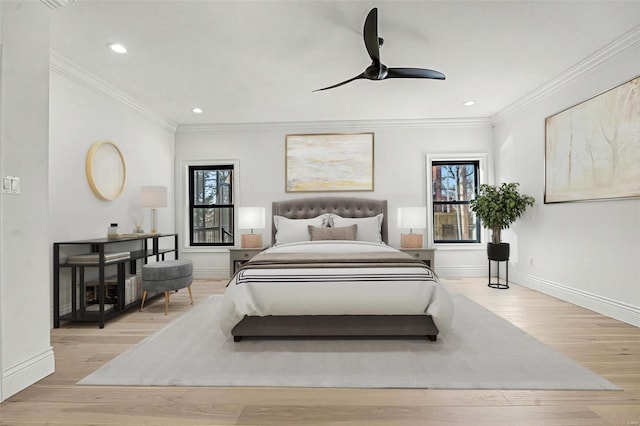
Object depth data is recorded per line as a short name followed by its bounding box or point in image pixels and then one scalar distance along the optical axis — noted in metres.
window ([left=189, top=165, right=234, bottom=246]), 5.65
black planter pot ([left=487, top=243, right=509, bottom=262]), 4.52
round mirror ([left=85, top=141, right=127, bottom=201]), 3.60
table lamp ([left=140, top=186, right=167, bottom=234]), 4.26
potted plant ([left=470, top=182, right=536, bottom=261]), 4.44
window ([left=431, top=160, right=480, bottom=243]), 5.51
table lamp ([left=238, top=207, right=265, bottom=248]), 4.98
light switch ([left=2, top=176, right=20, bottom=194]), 1.89
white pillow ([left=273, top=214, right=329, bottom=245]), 4.68
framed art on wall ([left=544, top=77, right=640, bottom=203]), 2.97
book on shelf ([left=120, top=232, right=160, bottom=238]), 3.79
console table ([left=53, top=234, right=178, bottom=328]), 3.10
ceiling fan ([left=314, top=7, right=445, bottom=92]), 2.52
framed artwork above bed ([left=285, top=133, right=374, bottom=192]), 5.42
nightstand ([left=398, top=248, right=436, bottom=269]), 4.80
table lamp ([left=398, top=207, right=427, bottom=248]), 4.83
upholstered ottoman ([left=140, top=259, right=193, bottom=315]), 3.54
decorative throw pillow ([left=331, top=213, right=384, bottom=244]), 4.68
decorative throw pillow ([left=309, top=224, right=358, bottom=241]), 4.51
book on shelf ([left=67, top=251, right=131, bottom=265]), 3.12
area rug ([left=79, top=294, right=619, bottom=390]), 2.04
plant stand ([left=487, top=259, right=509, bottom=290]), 4.53
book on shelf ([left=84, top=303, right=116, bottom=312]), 3.23
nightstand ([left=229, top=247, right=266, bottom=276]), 4.88
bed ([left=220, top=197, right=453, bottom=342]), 2.59
